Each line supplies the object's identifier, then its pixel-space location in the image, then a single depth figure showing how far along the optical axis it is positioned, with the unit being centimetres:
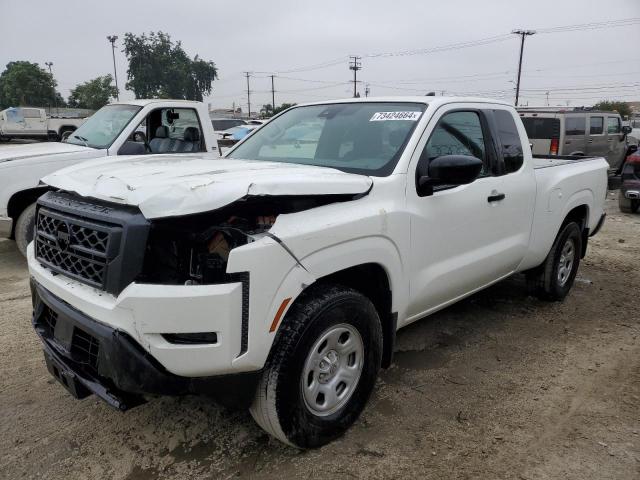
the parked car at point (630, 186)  1016
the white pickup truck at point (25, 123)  2814
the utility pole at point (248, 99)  9108
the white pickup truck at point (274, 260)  218
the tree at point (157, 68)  7219
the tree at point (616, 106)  6661
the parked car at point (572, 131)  1384
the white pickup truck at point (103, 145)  585
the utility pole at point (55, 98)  6469
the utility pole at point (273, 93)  8618
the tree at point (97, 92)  6372
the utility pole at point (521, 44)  5000
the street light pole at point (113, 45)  6625
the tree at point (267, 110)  7905
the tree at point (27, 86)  6056
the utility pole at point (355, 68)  6322
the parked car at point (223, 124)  2711
